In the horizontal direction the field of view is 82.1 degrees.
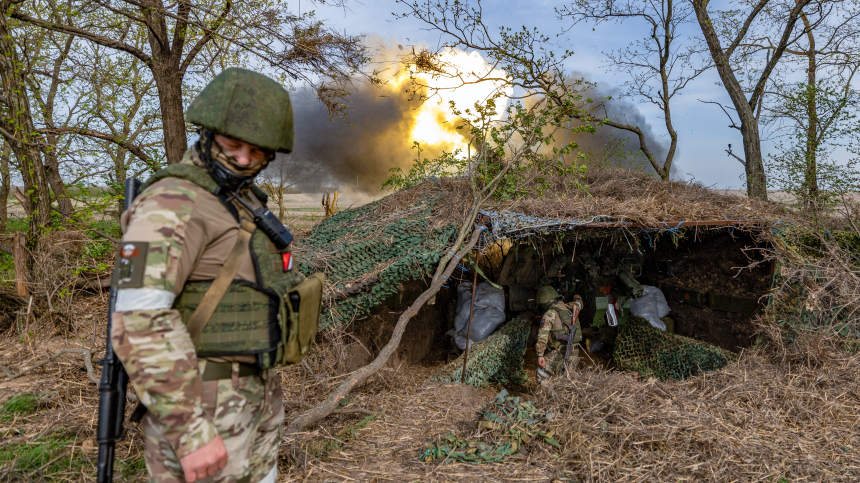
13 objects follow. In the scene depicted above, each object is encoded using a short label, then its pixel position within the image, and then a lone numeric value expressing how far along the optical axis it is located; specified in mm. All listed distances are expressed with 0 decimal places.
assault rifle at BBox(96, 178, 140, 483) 1989
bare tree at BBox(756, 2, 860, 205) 10773
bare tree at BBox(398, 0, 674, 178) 10883
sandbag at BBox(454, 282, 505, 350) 8422
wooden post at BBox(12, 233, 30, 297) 6519
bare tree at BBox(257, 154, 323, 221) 13873
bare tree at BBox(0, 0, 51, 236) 6266
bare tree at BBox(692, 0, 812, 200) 11852
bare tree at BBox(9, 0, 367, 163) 6730
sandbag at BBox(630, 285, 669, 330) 9172
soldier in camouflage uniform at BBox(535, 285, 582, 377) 7305
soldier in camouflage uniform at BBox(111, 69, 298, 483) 1655
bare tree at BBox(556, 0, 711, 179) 13930
